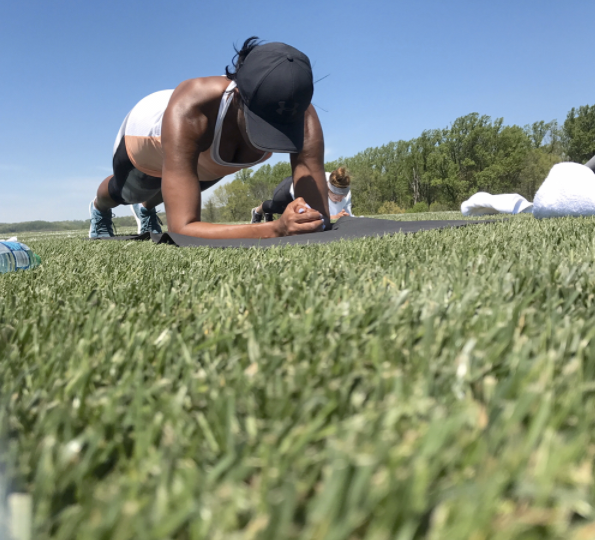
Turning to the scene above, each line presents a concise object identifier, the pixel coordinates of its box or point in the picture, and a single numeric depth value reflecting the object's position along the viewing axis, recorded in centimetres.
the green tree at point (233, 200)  5384
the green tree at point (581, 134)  3997
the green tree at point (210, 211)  5227
